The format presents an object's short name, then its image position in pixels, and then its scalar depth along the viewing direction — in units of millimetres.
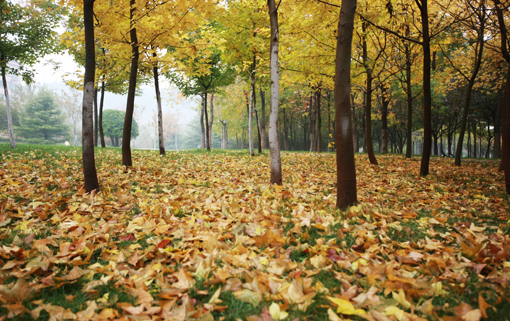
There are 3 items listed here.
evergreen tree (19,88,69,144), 38688
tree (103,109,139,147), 40625
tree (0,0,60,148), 10742
